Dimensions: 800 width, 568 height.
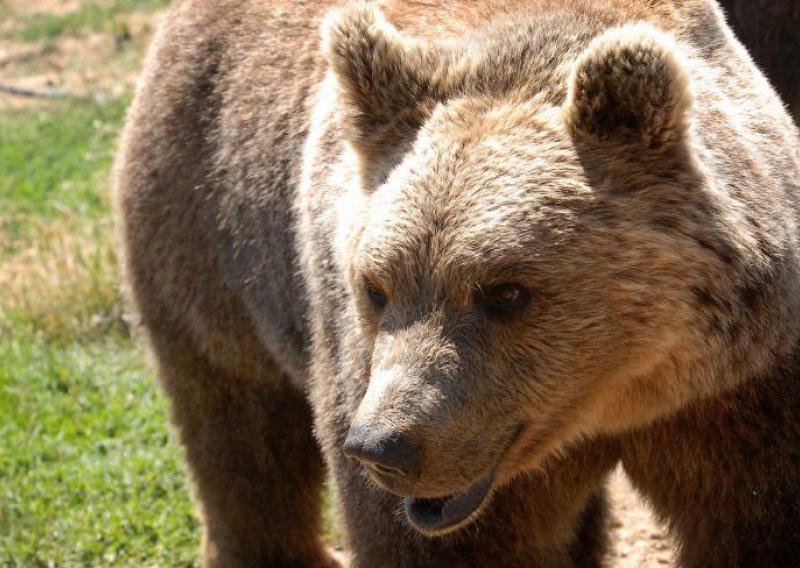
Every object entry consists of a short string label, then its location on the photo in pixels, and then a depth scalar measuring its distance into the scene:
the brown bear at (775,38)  11.79
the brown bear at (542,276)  6.59
